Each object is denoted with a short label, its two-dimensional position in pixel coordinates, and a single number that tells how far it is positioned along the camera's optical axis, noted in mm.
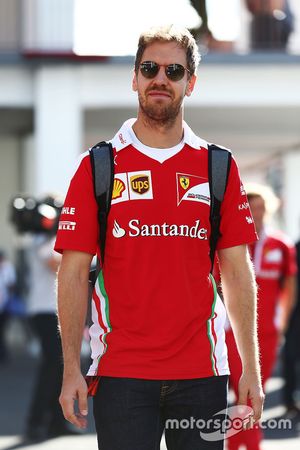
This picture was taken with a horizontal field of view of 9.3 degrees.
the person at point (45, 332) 14824
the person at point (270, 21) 24986
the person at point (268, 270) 11937
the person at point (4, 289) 26713
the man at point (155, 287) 6099
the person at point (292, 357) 17308
